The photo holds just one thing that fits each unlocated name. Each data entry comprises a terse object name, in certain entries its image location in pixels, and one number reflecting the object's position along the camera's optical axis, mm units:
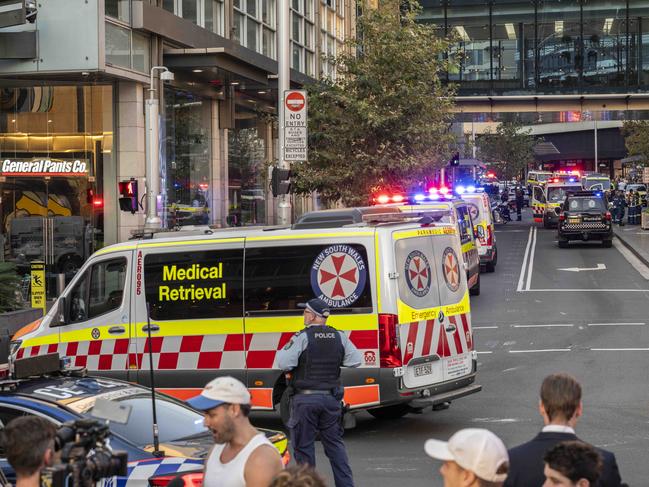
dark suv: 43562
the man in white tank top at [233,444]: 5703
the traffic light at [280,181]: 23969
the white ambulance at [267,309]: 13023
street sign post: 24500
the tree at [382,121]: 33031
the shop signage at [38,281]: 22906
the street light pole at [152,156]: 24344
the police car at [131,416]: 7918
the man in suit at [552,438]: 5785
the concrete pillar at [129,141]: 27062
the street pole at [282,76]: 24562
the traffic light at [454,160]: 41081
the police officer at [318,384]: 9883
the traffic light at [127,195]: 23828
